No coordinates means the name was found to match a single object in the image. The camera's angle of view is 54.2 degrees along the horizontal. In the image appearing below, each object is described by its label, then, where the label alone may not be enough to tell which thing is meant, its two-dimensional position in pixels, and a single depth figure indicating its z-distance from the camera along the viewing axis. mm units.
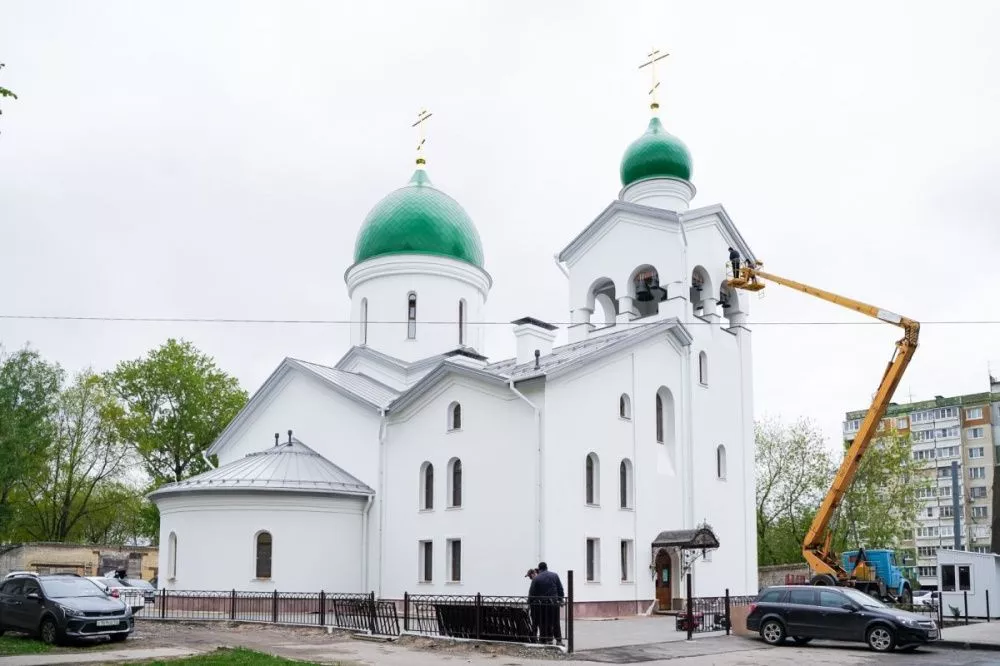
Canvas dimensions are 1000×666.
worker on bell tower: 27359
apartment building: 61006
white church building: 23125
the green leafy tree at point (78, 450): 41438
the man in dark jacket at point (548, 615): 15344
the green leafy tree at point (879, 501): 40688
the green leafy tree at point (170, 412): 40094
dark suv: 15547
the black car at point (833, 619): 16312
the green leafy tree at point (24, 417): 34531
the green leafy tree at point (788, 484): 41406
